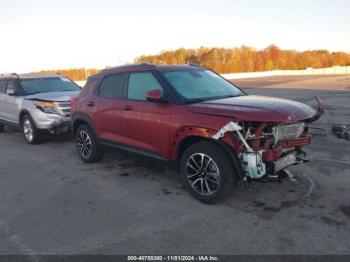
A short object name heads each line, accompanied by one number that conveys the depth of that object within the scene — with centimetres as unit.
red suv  417
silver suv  870
